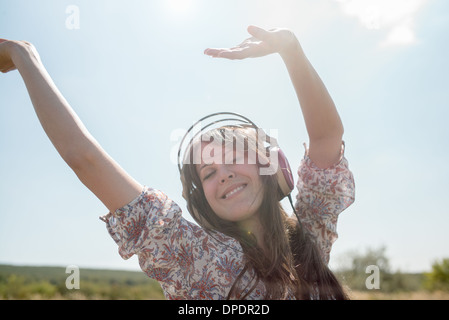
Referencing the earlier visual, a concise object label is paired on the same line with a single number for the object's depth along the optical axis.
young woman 1.45
